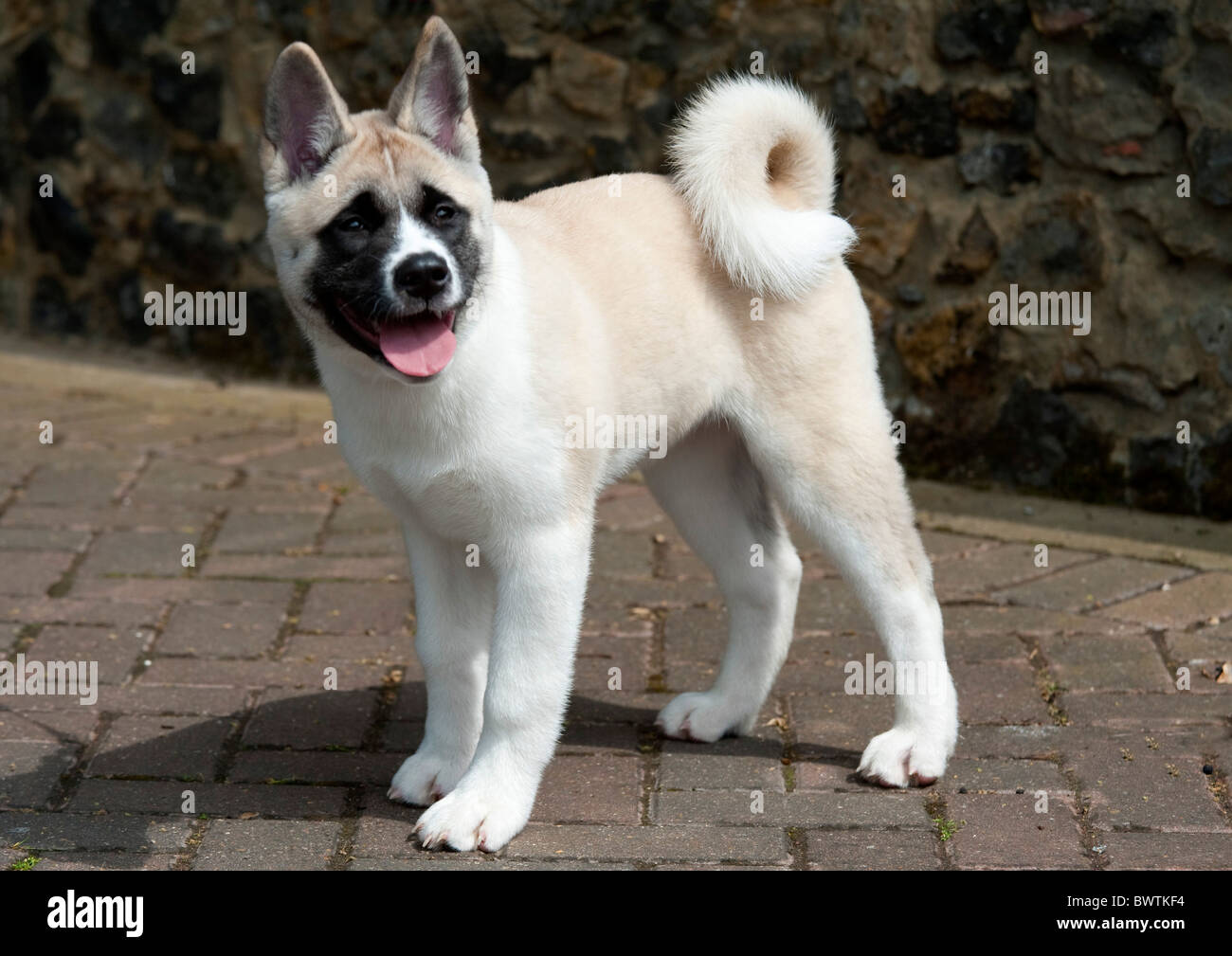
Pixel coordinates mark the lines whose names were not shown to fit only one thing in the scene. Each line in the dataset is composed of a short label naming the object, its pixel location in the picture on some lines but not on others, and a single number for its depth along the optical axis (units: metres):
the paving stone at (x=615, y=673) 4.09
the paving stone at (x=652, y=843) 3.18
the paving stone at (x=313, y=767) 3.57
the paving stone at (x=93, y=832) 3.21
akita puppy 3.08
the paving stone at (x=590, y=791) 3.38
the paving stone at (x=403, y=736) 3.76
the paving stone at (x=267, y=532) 5.07
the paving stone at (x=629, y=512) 5.30
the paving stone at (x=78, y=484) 5.46
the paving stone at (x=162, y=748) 3.59
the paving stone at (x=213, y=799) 3.39
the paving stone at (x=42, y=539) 5.00
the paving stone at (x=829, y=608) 4.48
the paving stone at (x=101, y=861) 3.11
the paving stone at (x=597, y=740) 3.74
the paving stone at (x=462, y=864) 3.13
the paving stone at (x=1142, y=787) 3.31
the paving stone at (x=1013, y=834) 3.14
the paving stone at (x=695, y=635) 4.30
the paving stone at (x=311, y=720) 3.77
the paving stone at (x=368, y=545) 5.04
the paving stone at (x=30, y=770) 3.43
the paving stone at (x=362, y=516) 5.27
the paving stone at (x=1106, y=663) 4.02
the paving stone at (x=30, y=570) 4.68
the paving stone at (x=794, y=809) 3.34
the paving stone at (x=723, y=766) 3.54
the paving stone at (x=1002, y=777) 3.47
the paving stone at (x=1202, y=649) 4.09
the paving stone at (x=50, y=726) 3.73
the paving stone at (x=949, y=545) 5.00
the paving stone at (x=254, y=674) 4.09
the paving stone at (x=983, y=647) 4.23
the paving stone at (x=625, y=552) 4.89
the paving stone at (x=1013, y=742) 3.65
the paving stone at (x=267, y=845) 3.14
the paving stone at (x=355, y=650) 4.25
